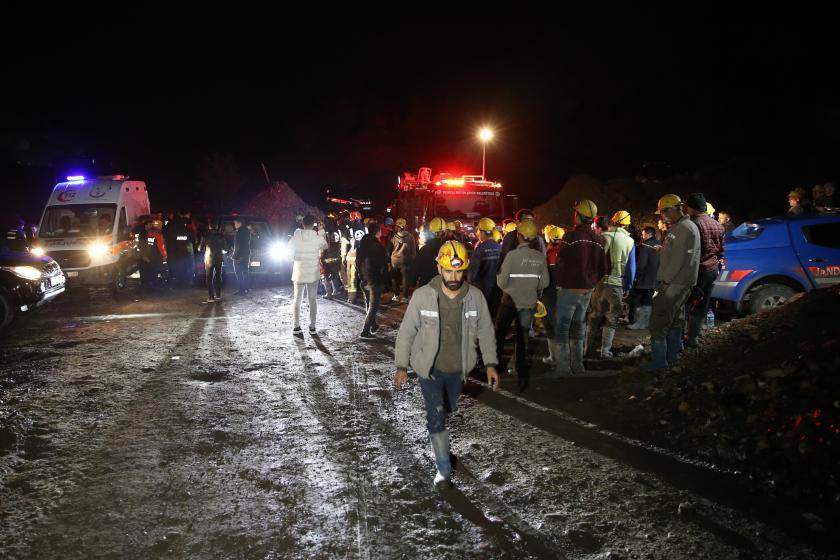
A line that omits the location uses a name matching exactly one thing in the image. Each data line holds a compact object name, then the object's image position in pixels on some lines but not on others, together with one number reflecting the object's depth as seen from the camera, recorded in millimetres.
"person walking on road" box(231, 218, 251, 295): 14023
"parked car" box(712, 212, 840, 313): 8719
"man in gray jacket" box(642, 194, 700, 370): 6109
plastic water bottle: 9289
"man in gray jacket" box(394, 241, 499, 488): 4066
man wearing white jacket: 9289
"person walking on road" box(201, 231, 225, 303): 12445
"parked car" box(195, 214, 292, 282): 16469
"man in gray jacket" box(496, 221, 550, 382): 6648
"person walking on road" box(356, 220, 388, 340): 9070
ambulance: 14375
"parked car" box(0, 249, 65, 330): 9867
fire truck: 14984
